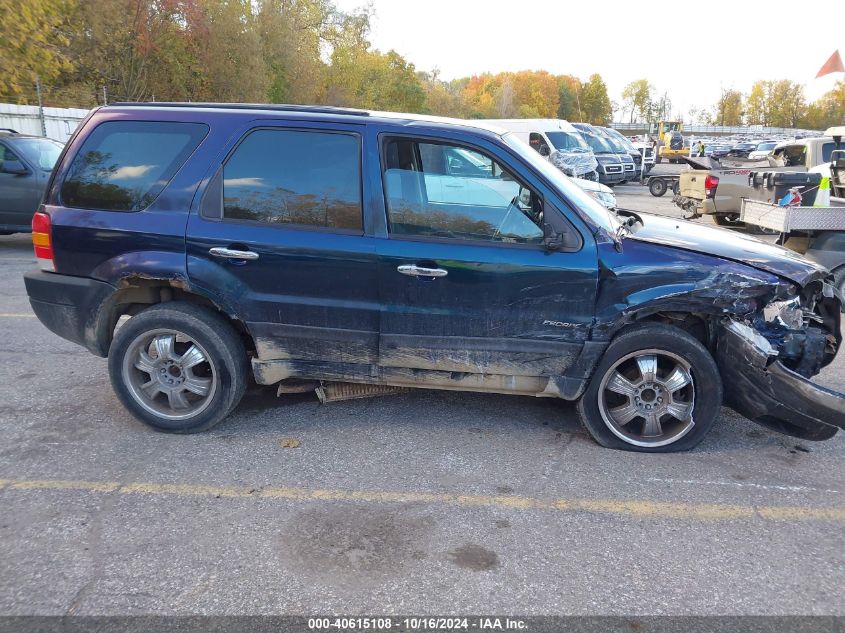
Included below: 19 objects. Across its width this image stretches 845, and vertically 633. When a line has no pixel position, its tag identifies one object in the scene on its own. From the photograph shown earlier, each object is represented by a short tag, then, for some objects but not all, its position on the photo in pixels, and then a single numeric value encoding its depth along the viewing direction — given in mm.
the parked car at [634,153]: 26047
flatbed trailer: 6973
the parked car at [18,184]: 10312
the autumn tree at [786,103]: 107312
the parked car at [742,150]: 52591
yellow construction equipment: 52781
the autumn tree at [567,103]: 121344
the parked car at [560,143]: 20750
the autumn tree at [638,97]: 129750
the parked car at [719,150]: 53900
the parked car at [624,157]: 24469
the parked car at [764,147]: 46853
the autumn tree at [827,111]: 96938
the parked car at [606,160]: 23797
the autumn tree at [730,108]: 116938
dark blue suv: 3773
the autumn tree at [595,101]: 125000
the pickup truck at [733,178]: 12336
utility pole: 18906
